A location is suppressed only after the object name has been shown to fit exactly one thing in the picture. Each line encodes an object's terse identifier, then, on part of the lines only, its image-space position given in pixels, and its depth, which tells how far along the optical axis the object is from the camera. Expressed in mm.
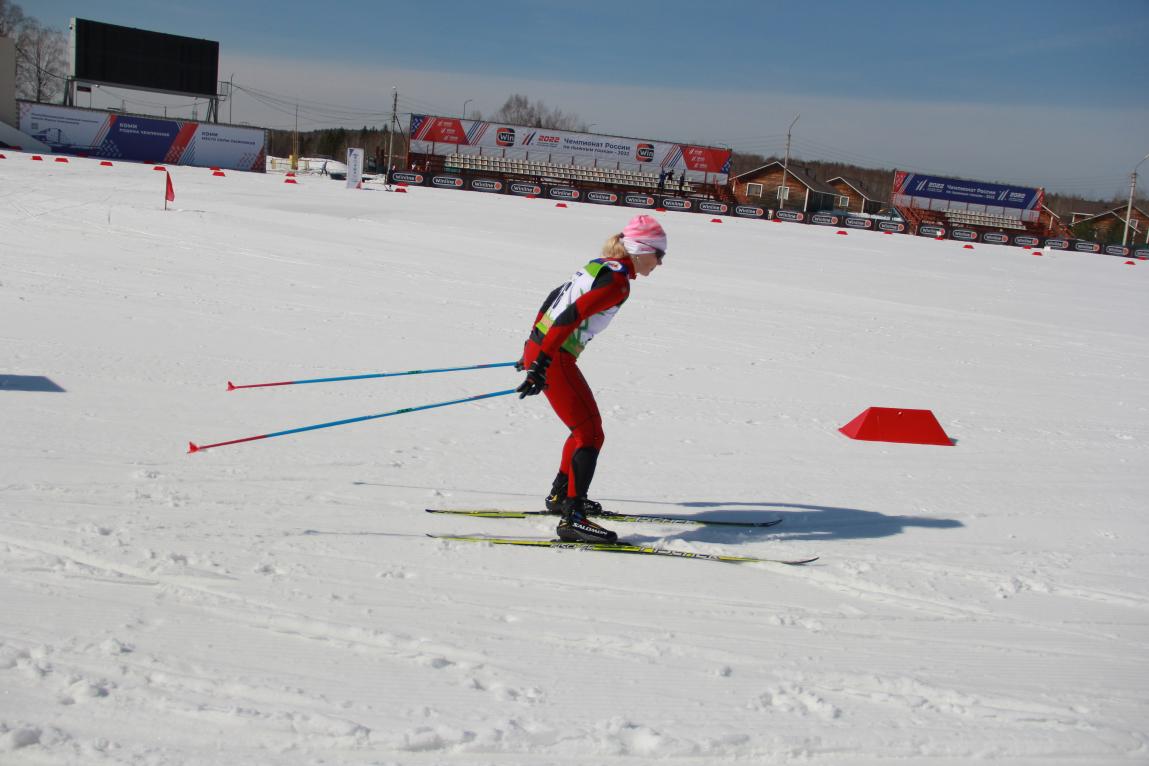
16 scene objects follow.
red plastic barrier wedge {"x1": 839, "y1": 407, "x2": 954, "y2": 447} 7000
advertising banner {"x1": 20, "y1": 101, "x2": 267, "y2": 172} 37750
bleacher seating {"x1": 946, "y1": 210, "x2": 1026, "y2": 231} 50000
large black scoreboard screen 43688
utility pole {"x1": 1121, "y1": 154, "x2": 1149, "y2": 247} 48344
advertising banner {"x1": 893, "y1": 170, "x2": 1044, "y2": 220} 49188
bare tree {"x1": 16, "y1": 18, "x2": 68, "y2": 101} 67500
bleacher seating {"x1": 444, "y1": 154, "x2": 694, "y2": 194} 45969
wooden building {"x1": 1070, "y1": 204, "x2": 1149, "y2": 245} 57438
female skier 4148
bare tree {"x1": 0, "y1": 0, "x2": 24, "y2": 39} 65762
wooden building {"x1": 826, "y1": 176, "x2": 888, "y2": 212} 70562
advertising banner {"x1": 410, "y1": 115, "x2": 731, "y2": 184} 47125
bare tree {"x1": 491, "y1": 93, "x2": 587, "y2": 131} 94062
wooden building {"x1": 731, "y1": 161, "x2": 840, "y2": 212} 60188
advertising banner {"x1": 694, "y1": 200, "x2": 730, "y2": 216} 41781
